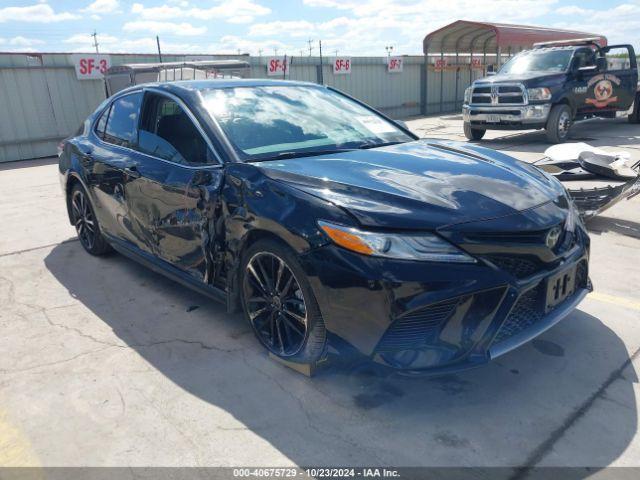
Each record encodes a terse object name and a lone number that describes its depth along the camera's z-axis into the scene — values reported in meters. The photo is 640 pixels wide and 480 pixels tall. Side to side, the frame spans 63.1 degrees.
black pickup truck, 10.90
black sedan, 2.32
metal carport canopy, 17.77
